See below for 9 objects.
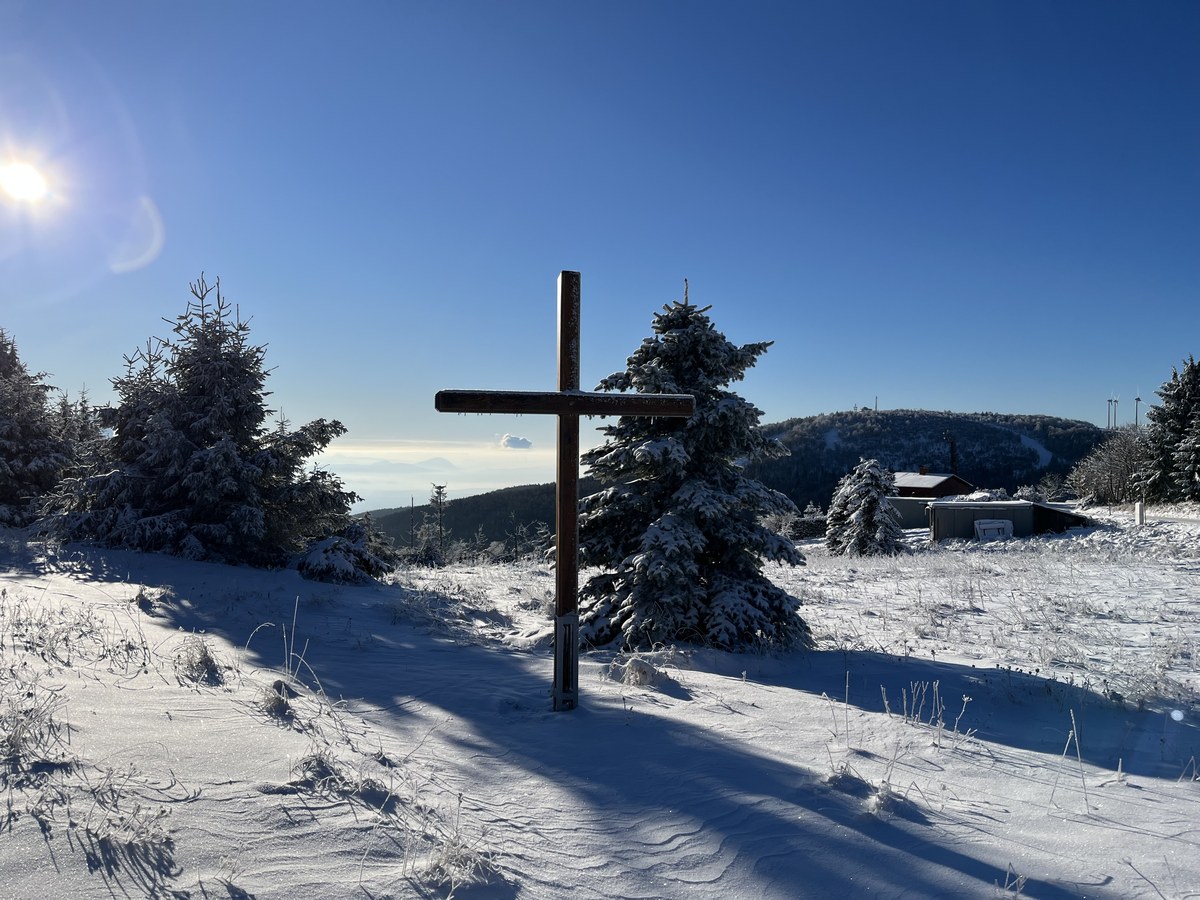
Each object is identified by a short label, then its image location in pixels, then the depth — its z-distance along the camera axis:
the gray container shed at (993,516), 33.00
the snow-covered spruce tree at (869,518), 34.59
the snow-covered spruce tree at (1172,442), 34.26
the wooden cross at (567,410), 5.70
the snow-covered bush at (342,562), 13.41
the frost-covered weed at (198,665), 5.23
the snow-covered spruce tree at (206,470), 12.84
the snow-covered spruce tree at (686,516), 8.50
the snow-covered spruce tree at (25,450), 18.39
